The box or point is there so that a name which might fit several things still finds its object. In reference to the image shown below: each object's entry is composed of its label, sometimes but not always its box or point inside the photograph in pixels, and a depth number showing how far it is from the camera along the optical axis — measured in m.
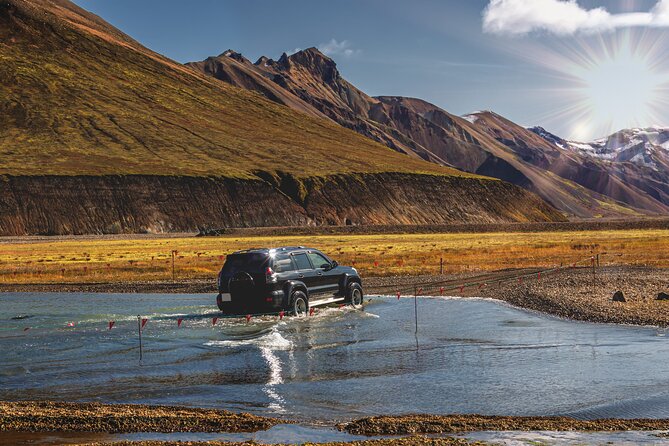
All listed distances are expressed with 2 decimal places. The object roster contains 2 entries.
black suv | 22.16
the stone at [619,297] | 24.72
